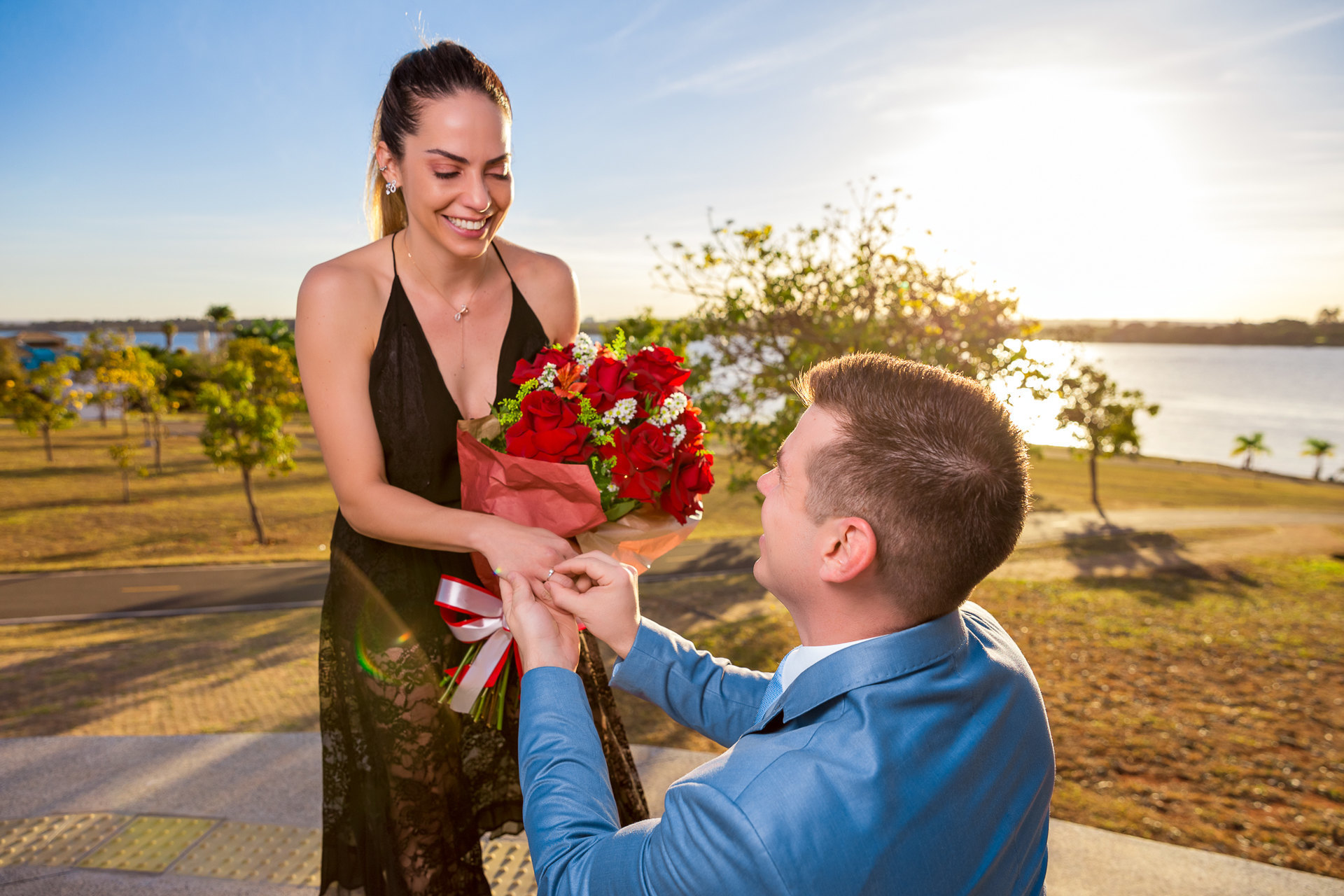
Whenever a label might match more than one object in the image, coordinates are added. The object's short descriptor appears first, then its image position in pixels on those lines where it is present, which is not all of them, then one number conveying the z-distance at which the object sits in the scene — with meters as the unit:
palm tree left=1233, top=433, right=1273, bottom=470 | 55.62
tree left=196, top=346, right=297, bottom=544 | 25.88
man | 1.22
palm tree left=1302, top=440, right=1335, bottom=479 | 58.50
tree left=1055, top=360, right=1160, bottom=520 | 30.56
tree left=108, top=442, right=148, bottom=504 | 28.41
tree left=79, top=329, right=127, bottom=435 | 39.69
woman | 2.42
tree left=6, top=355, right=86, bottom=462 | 36.28
